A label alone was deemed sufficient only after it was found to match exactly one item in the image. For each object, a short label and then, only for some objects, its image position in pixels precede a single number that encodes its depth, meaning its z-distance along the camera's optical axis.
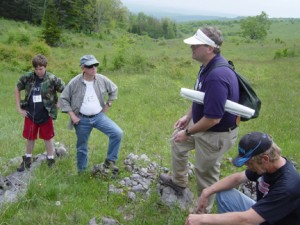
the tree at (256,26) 68.69
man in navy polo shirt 3.84
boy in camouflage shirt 5.87
